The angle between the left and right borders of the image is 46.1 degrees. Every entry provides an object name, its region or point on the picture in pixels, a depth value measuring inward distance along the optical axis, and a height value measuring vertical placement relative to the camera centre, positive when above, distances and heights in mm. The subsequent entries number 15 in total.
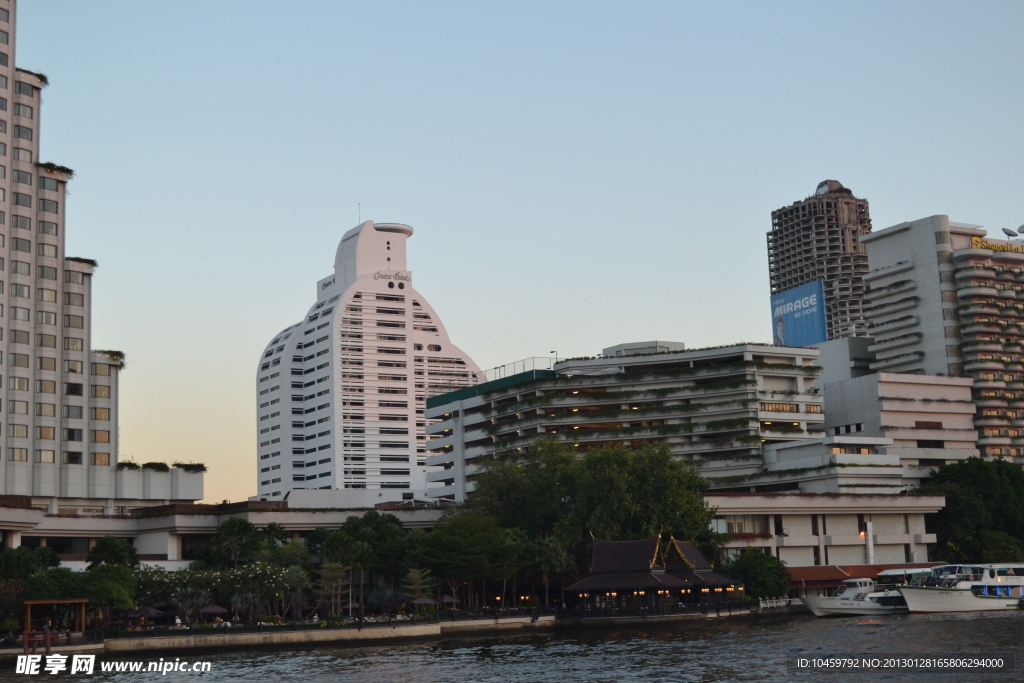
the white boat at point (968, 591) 121625 -8131
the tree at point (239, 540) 118875 -543
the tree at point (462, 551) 115750 -2204
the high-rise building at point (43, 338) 150125 +25680
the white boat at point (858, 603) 123125 -9030
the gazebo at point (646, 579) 117938 -5695
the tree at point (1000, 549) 157250 -5165
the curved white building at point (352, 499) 165375 +4424
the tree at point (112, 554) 114688 -1364
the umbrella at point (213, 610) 103688 -6357
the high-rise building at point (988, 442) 199500 +11124
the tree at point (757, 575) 132250 -6268
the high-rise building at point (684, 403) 177375 +17537
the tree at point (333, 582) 110500 -4593
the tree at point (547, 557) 121562 -3251
